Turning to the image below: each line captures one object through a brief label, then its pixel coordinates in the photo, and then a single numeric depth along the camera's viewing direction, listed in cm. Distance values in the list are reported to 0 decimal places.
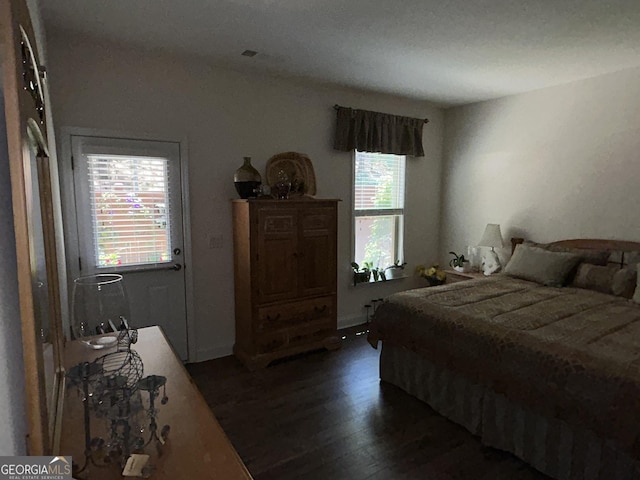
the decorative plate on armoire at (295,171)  369
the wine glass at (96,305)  126
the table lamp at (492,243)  421
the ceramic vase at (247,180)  332
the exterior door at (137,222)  293
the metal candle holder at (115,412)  93
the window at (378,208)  442
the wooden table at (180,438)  89
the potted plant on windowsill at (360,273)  440
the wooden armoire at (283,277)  330
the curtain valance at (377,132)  408
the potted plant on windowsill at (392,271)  468
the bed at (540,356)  185
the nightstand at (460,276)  424
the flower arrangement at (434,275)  456
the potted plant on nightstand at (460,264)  461
